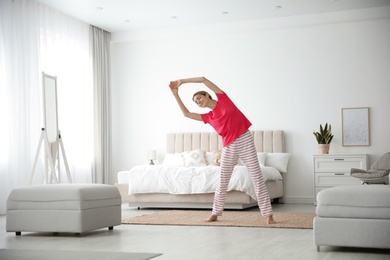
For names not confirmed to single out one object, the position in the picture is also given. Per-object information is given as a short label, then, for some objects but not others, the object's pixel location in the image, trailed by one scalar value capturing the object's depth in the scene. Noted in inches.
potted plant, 353.9
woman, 235.8
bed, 308.3
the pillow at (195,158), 359.9
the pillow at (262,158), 357.0
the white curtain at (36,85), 312.2
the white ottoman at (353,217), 158.9
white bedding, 302.4
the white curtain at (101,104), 396.2
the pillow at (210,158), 362.6
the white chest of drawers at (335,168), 346.0
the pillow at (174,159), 368.5
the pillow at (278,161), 362.0
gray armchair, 313.3
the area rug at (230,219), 236.8
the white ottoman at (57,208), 205.9
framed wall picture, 356.2
